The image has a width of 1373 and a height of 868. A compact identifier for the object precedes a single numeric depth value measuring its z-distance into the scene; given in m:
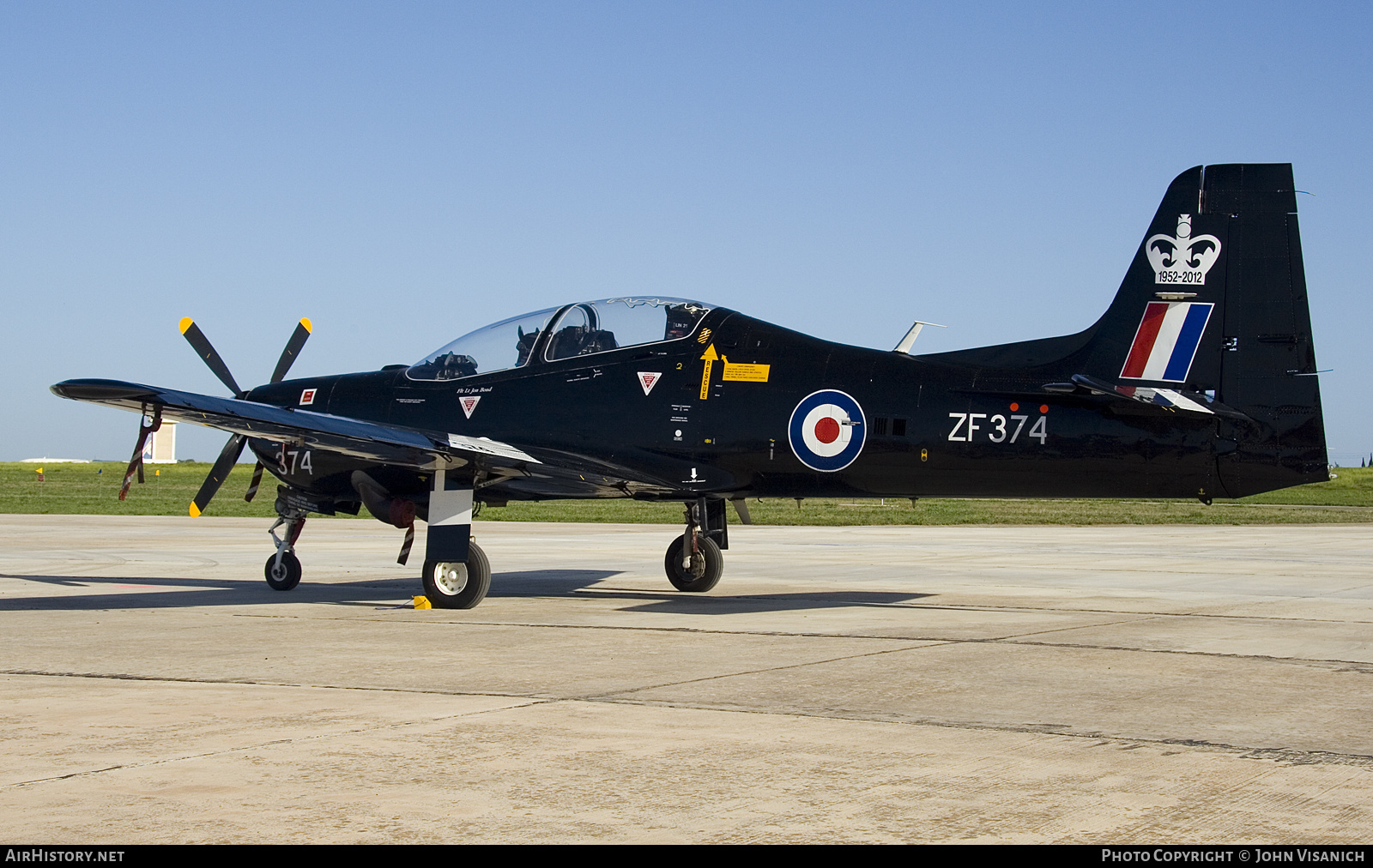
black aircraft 13.05
